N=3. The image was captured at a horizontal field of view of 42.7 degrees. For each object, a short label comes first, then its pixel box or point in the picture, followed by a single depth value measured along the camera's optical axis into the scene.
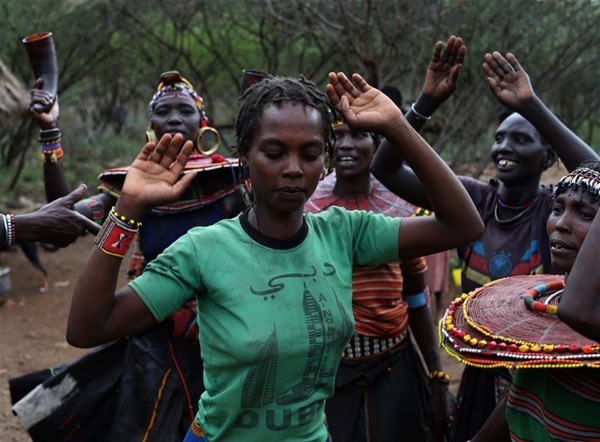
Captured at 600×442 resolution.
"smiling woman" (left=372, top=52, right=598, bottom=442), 3.04
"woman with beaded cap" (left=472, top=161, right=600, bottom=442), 1.84
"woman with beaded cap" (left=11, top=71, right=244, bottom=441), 3.35
